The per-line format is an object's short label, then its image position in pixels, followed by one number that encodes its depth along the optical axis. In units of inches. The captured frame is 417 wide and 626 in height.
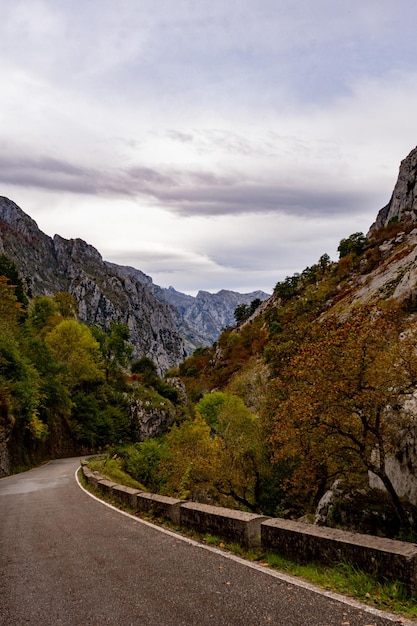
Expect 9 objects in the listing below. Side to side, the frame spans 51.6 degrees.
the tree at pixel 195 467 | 1069.8
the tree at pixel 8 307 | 1901.2
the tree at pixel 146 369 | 3569.4
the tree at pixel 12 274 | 3388.0
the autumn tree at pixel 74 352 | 2549.2
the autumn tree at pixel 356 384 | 580.7
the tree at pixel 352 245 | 4040.4
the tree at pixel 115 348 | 3225.9
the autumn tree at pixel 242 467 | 1120.2
